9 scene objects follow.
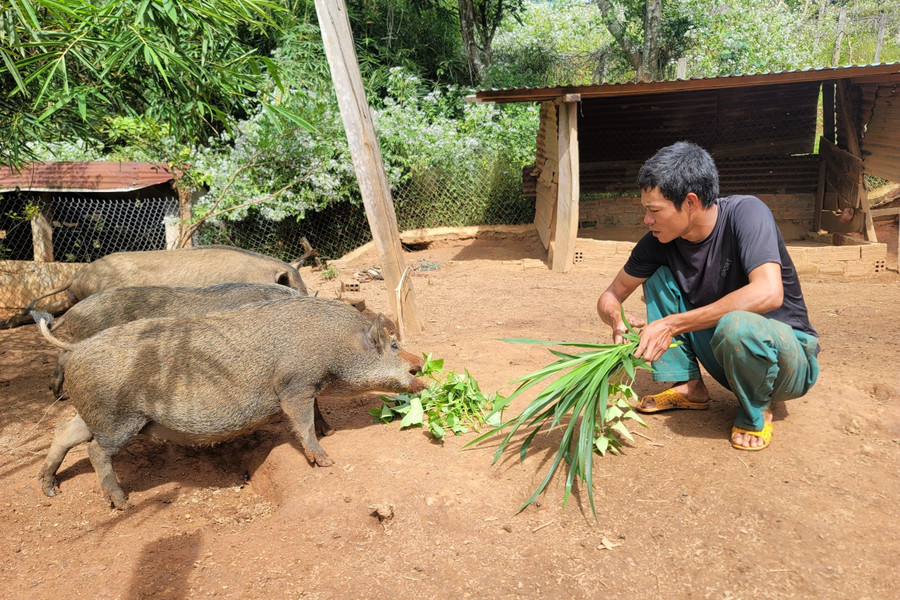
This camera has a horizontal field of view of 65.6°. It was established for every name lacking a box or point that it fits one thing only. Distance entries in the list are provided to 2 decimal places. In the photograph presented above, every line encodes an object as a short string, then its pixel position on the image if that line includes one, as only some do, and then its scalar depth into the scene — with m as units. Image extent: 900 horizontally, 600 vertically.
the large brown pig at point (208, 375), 3.60
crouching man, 3.10
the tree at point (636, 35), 16.31
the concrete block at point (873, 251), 8.63
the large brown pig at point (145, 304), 4.68
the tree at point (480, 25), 15.23
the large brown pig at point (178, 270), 6.22
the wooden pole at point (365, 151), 5.23
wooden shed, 9.77
